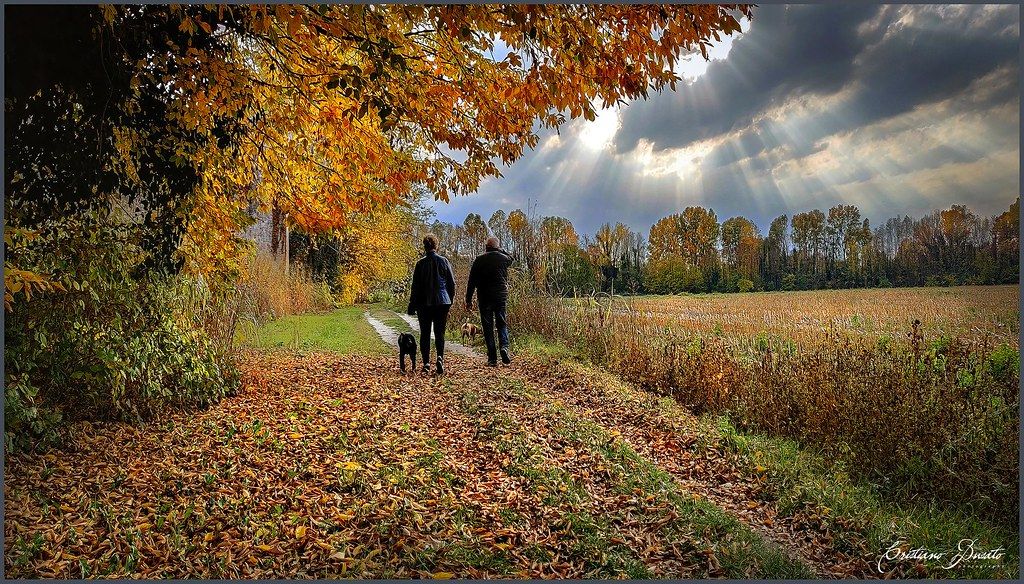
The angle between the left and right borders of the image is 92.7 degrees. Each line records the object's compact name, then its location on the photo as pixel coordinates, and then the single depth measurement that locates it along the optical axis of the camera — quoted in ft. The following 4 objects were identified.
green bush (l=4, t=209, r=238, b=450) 12.10
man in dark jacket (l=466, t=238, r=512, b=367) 25.90
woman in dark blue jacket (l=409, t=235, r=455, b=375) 22.53
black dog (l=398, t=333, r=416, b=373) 23.22
